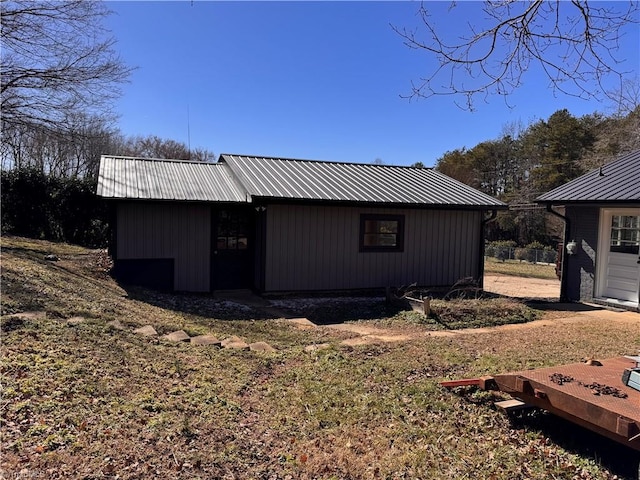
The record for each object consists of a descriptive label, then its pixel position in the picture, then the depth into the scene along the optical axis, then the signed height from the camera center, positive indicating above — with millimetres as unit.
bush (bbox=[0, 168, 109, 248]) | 16312 +463
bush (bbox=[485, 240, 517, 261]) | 27664 -797
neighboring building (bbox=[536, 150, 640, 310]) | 10023 +124
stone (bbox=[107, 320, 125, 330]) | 6000 -1347
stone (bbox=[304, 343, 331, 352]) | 6270 -1642
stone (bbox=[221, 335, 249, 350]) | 6171 -1603
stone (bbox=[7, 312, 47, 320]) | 5497 -1159
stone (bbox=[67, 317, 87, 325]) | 5658 -1240
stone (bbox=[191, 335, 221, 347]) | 6145 -1556
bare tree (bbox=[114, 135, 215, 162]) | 36438 +6225
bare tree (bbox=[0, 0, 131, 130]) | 11672 +4027
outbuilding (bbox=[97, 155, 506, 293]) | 10352 +30
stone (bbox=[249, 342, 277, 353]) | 6148 -1626
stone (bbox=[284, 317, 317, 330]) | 8039 -1697
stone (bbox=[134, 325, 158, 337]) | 6110 -1447
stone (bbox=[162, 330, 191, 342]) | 6145 -1516
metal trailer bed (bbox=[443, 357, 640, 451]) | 3055 -1158
